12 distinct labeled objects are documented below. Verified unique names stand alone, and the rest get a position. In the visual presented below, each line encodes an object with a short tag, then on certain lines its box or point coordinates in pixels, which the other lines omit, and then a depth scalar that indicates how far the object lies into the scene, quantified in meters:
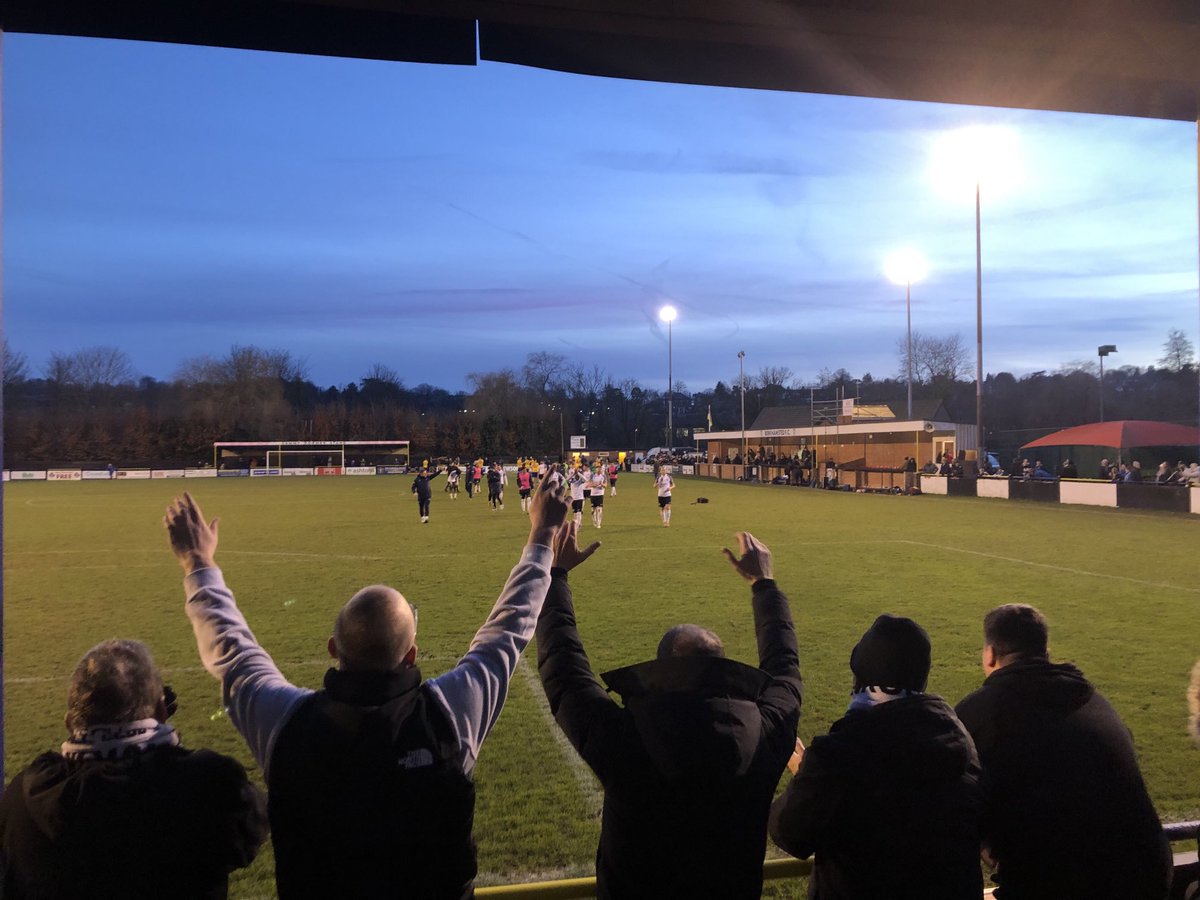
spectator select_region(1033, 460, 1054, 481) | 30.86
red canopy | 27.33
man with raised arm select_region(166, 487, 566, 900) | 1.97
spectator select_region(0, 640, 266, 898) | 1.98
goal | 63.56
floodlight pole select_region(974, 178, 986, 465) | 28.92
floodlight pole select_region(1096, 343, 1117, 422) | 34.50
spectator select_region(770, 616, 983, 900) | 2.22
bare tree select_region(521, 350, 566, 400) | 86.19
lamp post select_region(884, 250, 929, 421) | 39.12
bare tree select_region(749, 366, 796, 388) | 94.38
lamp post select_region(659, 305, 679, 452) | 53.66
